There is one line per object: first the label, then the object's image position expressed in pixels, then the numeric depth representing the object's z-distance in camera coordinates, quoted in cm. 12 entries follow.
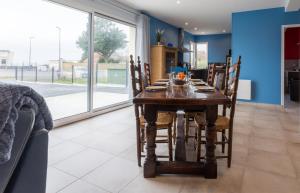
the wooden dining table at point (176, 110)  180
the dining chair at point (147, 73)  367
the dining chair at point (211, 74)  362
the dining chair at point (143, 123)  210
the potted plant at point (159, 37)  648
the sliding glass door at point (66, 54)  329
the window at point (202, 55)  1040
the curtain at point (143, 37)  564
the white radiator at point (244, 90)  569
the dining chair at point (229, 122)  208
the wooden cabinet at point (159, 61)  625
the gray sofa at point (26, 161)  85
